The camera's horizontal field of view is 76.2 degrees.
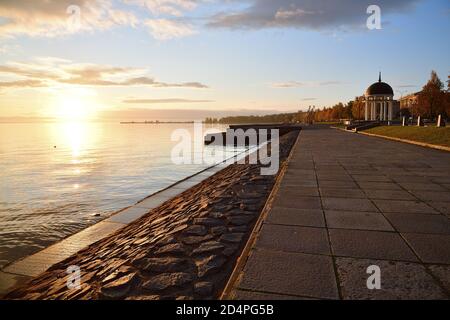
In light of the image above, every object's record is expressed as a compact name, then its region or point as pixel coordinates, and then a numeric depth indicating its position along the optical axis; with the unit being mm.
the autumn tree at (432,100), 60562
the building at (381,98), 67750
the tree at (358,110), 92562
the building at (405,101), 121094
